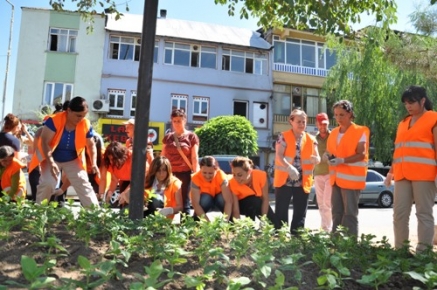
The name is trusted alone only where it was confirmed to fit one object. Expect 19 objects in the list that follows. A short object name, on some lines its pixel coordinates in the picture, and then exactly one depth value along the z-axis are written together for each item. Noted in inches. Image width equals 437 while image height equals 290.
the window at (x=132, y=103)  923.4
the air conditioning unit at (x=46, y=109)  846.9
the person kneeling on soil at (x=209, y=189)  203.6
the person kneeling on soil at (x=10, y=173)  214.7
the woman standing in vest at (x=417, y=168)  155.2
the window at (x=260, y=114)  1014.4
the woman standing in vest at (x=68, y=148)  184.1
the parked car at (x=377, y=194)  649.0
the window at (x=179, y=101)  956.6
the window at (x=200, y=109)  973.2
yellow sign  887.2
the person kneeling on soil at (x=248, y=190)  211.5
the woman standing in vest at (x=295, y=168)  196.4
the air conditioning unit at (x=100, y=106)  877.2
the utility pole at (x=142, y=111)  126.6
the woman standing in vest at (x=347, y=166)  177.8
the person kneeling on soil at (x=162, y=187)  207.0
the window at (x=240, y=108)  1007.0
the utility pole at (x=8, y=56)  773.4
